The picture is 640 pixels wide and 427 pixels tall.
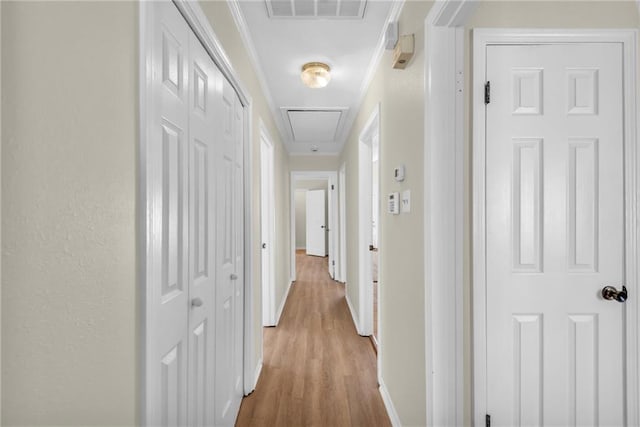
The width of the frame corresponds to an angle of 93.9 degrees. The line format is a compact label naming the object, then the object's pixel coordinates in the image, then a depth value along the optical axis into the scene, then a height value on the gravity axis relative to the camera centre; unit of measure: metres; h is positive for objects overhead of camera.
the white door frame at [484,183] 1.26 +0.12
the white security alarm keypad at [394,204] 1.75 +0.05
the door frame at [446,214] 1.21 -0.01
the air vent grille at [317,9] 1.67 +1.17
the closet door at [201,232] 1.20 -0.09
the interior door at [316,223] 7.85 -0.32
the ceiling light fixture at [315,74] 2.34 +1.09
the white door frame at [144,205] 0.79 +0.02
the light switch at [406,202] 1.55 +0.05
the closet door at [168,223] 0.85 -0.04
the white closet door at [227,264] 1.53 -0.29
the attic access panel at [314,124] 3.46 +1.13
